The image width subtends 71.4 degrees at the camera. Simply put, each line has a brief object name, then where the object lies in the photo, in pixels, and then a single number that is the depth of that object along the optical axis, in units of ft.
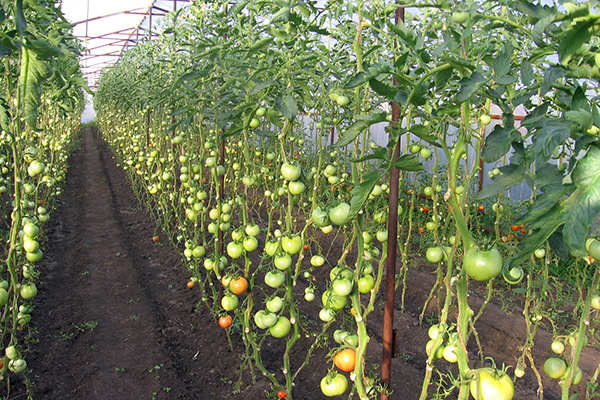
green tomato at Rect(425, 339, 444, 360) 4.28
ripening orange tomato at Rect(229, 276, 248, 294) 6.54
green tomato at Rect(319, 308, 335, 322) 4.98
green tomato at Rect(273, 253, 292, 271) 5.37
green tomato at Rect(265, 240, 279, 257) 5.56
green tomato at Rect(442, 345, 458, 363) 4.09
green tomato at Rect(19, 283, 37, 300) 5.64
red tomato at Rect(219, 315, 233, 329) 7.40
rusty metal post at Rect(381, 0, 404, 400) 4.69
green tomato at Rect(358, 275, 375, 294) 4.86
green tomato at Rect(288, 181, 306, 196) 5.13
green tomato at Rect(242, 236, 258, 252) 6.25
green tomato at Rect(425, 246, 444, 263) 4.76
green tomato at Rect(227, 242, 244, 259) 6.37
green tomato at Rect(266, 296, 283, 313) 5.76
